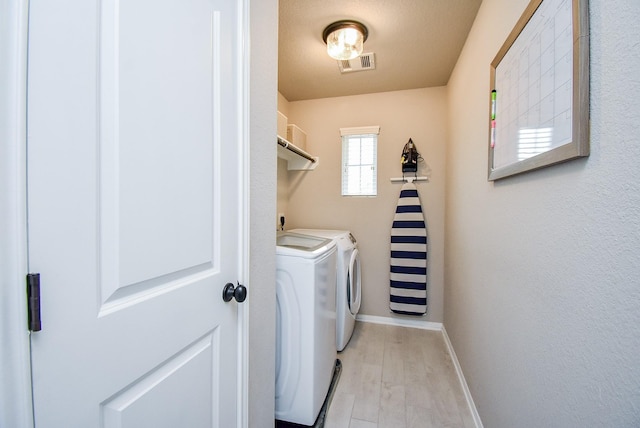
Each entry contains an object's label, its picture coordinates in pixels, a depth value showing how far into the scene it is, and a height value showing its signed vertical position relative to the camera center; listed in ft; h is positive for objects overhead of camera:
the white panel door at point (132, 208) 1.43 +0.00
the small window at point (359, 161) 9.56 +1.86
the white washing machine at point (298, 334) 4.71 -2.27
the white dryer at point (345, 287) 7.13 -2.19
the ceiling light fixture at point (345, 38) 5.96 +4.07
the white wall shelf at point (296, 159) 7.95 +1.86
